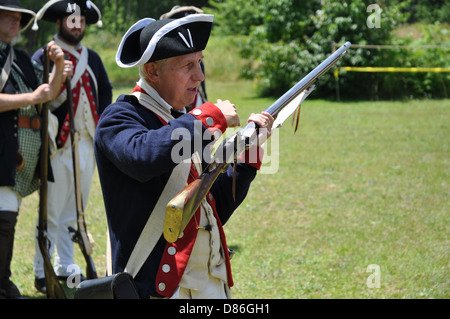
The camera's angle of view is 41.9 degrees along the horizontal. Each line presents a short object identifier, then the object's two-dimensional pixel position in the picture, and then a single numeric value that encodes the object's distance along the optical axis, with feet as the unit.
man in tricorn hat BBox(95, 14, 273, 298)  7.23
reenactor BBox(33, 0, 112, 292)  17.40
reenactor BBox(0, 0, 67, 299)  14.51
